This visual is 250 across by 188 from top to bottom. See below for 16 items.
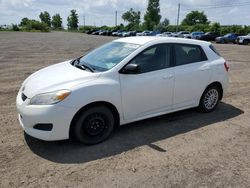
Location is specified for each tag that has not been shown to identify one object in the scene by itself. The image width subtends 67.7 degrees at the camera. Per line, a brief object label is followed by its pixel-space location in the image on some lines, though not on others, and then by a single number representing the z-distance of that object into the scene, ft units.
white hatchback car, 8.88
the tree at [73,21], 262.27
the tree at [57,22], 292.55
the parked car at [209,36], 94.76
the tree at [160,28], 152.95
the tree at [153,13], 173.85
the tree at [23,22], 247.54
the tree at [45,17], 292.55
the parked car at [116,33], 136.95
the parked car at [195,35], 93.25
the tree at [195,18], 193.86
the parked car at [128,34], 125.86
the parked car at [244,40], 76.92
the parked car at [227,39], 84.09
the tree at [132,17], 207.70
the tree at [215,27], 122.03
